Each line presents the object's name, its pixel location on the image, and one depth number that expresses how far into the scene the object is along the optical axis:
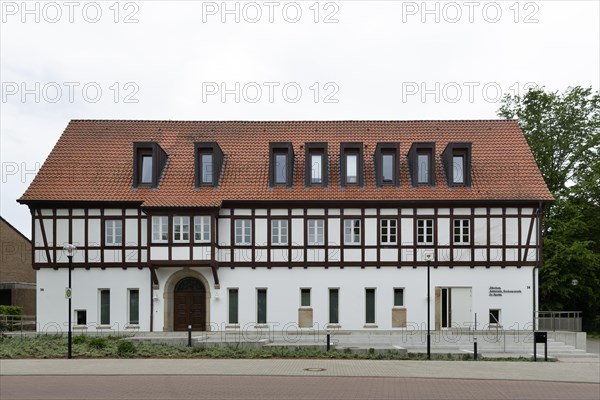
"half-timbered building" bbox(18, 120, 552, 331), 32.81
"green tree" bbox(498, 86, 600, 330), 39.19
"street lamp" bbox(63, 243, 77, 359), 23.03
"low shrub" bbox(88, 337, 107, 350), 24.52
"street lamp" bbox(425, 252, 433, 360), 23.88
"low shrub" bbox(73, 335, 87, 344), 26.14
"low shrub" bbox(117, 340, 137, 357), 23.34
